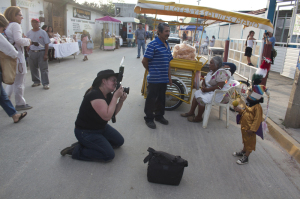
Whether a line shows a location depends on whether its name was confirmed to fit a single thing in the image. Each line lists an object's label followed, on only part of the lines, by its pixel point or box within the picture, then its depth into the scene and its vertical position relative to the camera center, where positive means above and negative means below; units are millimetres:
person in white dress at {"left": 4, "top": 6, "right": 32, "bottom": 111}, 4641 -226
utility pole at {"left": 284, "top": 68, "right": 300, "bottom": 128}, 4297 -1098
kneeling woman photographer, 2896 -1063
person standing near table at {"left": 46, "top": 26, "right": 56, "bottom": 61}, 11655 -730
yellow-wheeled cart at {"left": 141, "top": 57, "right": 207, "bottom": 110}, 5184 -879
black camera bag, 2689 -1427
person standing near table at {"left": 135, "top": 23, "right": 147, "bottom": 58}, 14383 +235
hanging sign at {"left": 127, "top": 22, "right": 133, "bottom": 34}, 24859 +1290
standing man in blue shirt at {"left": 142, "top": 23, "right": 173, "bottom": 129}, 4133 -545
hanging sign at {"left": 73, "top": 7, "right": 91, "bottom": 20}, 19750 +2146
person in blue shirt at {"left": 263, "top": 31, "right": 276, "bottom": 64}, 7715 +308
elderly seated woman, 4457 -788
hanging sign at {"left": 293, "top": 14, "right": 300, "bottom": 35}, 9015 +871
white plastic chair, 4566 -1195
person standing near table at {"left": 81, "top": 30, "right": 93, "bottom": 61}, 13152 -439
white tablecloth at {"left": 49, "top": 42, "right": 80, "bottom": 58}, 11465 -605
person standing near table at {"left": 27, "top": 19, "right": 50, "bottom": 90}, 6213 -488
